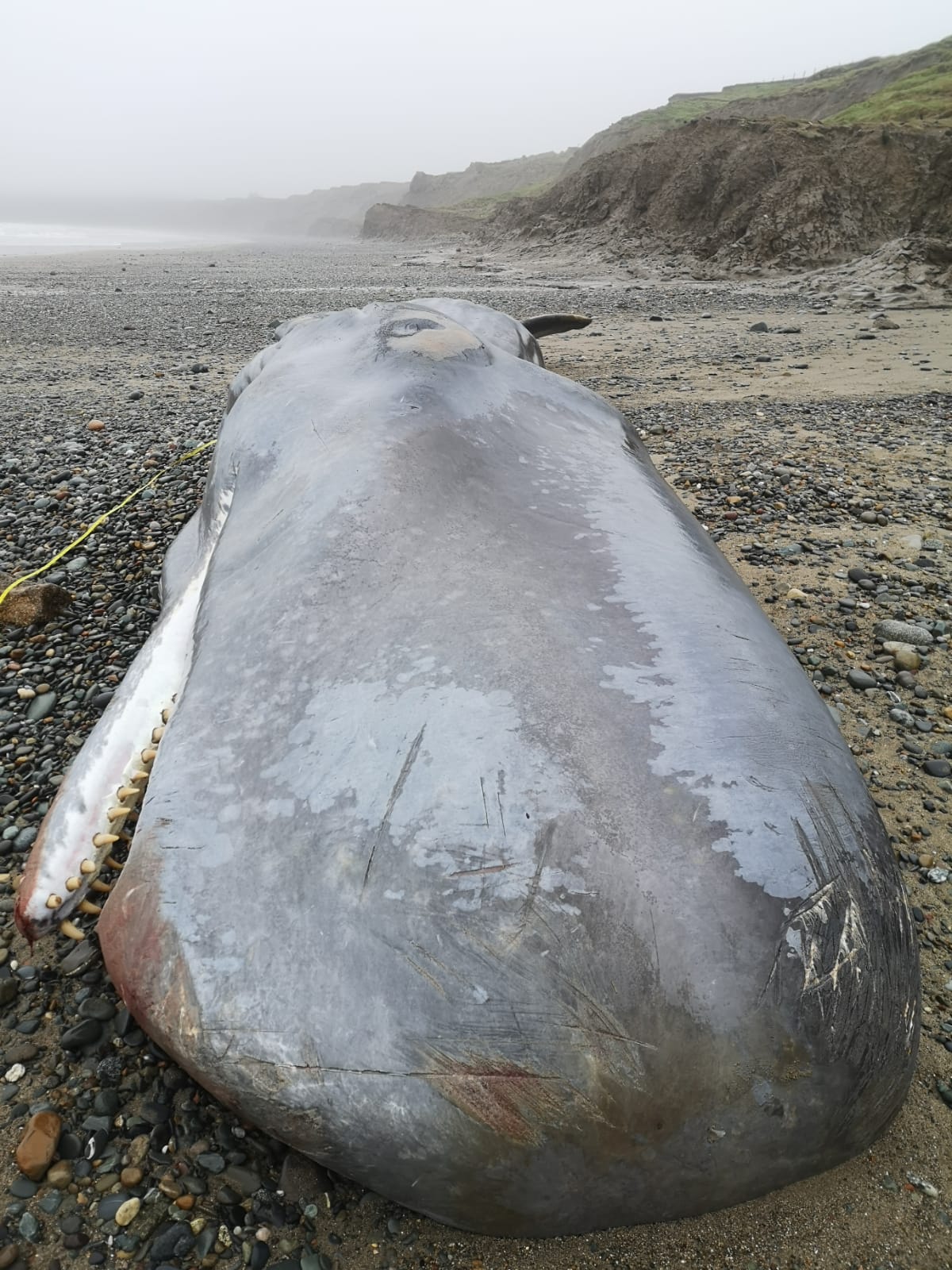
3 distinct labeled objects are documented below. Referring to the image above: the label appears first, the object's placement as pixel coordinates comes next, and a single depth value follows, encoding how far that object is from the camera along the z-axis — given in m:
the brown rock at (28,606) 3.21
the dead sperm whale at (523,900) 1.13
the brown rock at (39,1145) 1.43
